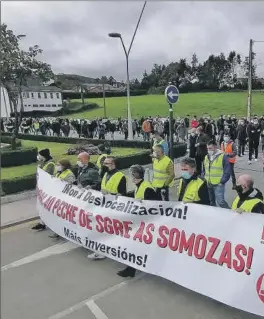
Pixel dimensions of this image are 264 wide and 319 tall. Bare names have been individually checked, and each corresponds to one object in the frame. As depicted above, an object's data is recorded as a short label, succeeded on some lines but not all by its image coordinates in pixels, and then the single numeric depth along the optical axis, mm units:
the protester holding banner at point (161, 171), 7691
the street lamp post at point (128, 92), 8577
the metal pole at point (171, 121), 10204
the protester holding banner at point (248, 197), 4832
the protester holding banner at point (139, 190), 5699
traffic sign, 9852
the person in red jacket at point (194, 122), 11259
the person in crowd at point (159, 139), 10399
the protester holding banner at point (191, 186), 5602
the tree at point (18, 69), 13461
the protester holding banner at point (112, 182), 6355
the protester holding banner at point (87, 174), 7062
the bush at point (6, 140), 19547
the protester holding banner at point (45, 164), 8094
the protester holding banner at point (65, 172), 7199
